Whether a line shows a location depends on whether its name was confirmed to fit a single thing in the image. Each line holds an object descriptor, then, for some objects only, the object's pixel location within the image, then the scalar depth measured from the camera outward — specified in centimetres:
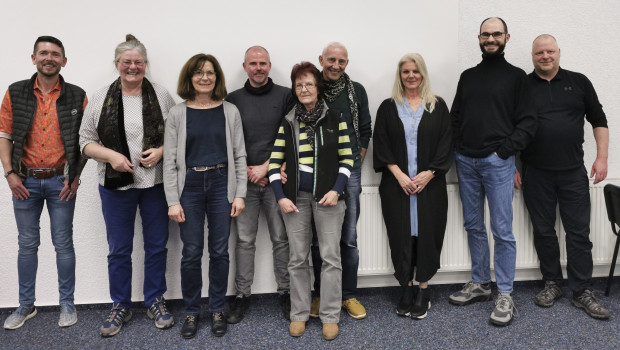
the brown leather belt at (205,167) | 209
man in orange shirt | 219
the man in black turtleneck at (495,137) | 231
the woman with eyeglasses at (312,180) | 208
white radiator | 259
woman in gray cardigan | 208
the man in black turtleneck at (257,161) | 226
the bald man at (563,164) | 238
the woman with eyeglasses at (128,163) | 211
